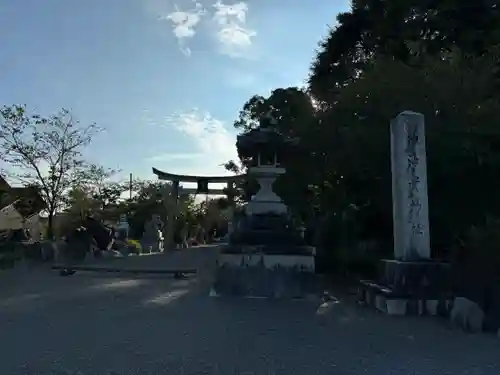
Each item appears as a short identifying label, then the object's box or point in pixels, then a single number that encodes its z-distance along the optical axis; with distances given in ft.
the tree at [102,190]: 85.12
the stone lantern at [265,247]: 33.55
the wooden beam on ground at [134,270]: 48.60
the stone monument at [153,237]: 101.35
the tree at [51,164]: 75.92
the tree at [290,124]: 43.45
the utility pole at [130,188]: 129.65
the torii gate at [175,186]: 110.73
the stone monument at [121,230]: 99.49
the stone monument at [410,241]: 26.96
